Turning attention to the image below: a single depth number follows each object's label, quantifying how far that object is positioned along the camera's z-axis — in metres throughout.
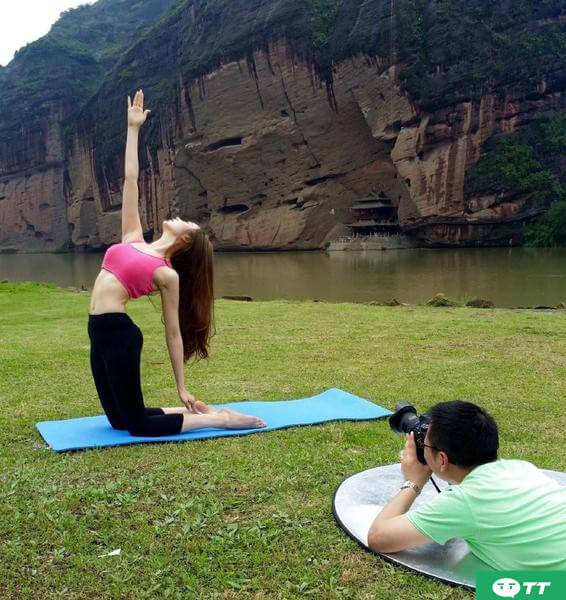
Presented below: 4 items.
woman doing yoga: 3.84
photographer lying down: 2.15
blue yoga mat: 3.88
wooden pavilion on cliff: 46.59
